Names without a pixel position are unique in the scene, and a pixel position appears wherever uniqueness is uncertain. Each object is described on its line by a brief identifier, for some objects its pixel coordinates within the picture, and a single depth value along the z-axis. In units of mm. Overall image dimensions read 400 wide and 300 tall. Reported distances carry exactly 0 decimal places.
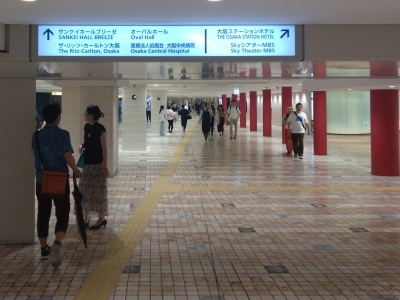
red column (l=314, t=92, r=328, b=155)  16750
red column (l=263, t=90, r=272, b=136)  27062
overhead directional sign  5418
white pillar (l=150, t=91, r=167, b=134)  28891
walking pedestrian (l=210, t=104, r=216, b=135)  27730
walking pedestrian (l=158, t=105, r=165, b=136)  27528
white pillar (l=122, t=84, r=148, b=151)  19078
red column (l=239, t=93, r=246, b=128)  36850
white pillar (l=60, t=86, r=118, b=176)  12180
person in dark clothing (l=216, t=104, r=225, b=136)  27281
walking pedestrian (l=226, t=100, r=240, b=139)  24359
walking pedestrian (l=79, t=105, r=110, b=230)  6688
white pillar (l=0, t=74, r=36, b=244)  6246
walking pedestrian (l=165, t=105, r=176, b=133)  31125
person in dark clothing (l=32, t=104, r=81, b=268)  5477
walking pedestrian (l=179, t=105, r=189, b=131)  32375
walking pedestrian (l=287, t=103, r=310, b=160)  15234
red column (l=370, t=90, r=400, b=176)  12203
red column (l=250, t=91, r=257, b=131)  32094
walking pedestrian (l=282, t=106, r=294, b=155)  16764
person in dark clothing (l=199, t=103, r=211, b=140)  24906
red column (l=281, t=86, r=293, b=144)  23094
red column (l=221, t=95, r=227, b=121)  47812
